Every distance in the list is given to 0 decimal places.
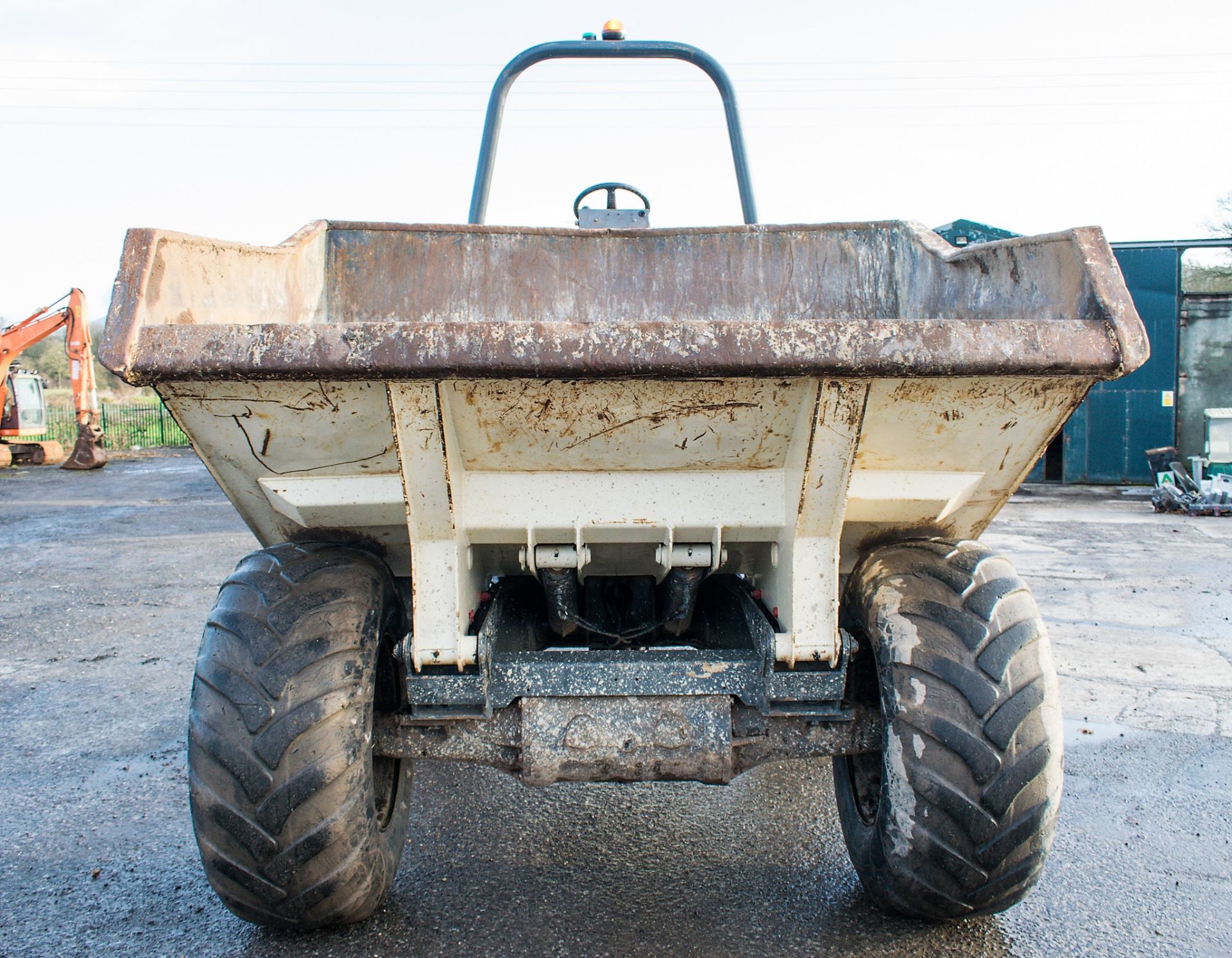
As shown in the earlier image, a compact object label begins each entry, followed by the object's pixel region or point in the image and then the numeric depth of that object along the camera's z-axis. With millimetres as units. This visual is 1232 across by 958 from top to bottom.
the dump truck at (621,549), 1786
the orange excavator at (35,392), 18016
